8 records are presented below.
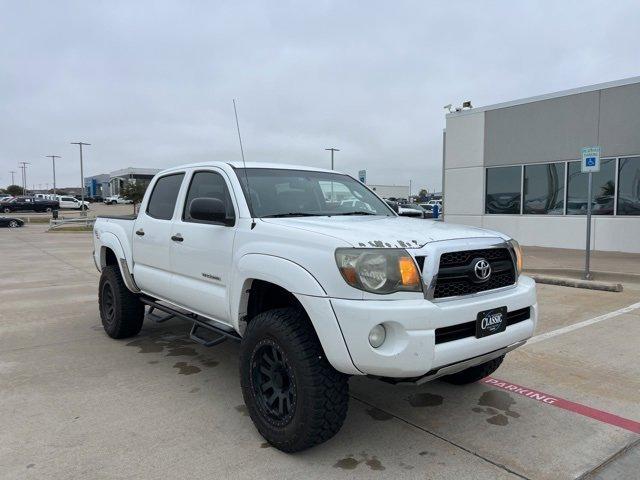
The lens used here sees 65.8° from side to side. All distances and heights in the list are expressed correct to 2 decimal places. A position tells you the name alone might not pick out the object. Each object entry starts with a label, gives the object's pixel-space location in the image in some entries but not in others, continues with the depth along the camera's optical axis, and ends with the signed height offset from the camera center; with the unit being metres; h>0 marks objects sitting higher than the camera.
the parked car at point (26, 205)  49.57 -0.61
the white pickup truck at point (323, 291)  2.78 -0.59
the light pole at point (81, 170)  48.74 +2.89
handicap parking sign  9.03 +0.73
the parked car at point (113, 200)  71.84 -0.18
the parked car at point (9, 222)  31.14 -1.46
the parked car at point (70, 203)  56.56 -0.48
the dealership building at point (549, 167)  12.69 +0.92
